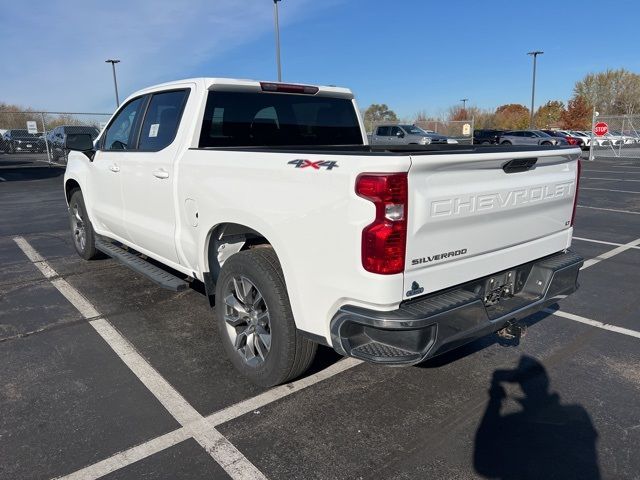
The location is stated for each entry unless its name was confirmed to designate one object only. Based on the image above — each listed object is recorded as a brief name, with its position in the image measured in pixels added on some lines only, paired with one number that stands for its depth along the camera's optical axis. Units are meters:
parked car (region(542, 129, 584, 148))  37.12
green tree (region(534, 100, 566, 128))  66.06
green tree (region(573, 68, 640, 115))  72.81
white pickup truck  2.49
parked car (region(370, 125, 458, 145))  28.45
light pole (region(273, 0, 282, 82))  23.45
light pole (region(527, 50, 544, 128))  45.69
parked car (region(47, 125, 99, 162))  24.28
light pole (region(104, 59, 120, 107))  36.84
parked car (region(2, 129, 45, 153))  32.03
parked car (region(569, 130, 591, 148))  39.33
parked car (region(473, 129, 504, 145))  35.88
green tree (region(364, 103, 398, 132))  74.21
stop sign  25.27
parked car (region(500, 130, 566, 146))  33.41
